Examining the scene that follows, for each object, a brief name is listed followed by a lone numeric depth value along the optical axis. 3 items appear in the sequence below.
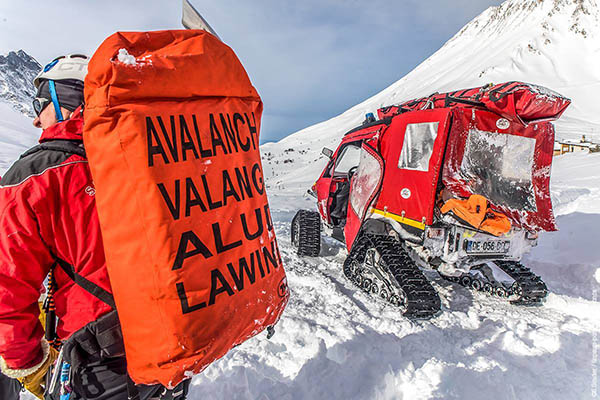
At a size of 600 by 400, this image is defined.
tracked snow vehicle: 3.95
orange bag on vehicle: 3.75
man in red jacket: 1.40
